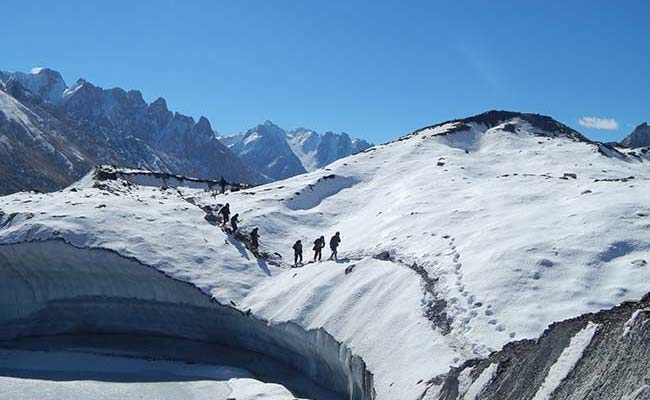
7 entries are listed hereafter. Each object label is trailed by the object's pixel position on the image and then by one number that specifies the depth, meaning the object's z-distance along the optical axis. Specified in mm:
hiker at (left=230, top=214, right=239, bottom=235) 39031
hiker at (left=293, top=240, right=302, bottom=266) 35225
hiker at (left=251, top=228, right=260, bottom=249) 37094
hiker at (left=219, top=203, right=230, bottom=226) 40000
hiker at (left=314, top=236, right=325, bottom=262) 34031
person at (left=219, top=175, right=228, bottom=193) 51238
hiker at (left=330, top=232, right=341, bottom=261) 32844
